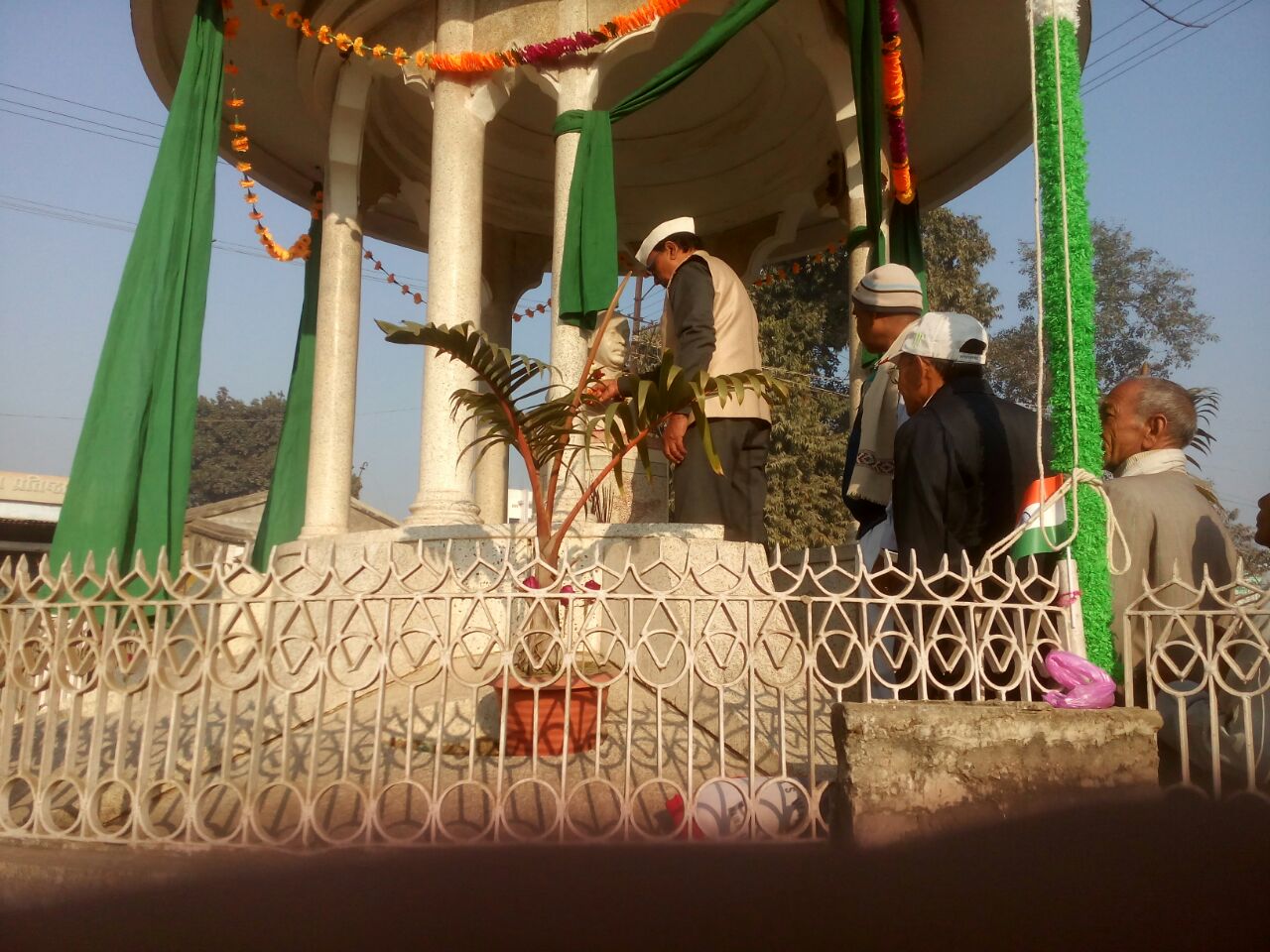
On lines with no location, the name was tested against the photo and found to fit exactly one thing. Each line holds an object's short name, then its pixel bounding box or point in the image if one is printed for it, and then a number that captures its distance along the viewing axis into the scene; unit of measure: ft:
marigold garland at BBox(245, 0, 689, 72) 20.63
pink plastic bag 8.43
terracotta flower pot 10.98
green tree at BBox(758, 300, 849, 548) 55.93
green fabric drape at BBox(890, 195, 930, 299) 21.93
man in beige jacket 14.92
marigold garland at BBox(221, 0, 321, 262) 24.20
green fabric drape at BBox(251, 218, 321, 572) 25.08
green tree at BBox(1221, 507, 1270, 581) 80.23
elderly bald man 9.75
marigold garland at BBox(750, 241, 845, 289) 33.42
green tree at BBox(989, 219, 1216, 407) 86.84
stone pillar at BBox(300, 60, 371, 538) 24.54
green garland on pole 9.21
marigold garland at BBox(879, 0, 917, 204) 20.11
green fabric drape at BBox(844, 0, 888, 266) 18.89
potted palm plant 11.14
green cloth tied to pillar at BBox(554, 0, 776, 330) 18.62
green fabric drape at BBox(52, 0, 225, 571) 15.02
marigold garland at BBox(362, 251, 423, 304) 31.12
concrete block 7.81
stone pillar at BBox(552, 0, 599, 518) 19.77
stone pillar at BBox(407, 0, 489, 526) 20.70
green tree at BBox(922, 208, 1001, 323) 69.31
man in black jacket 9.72
